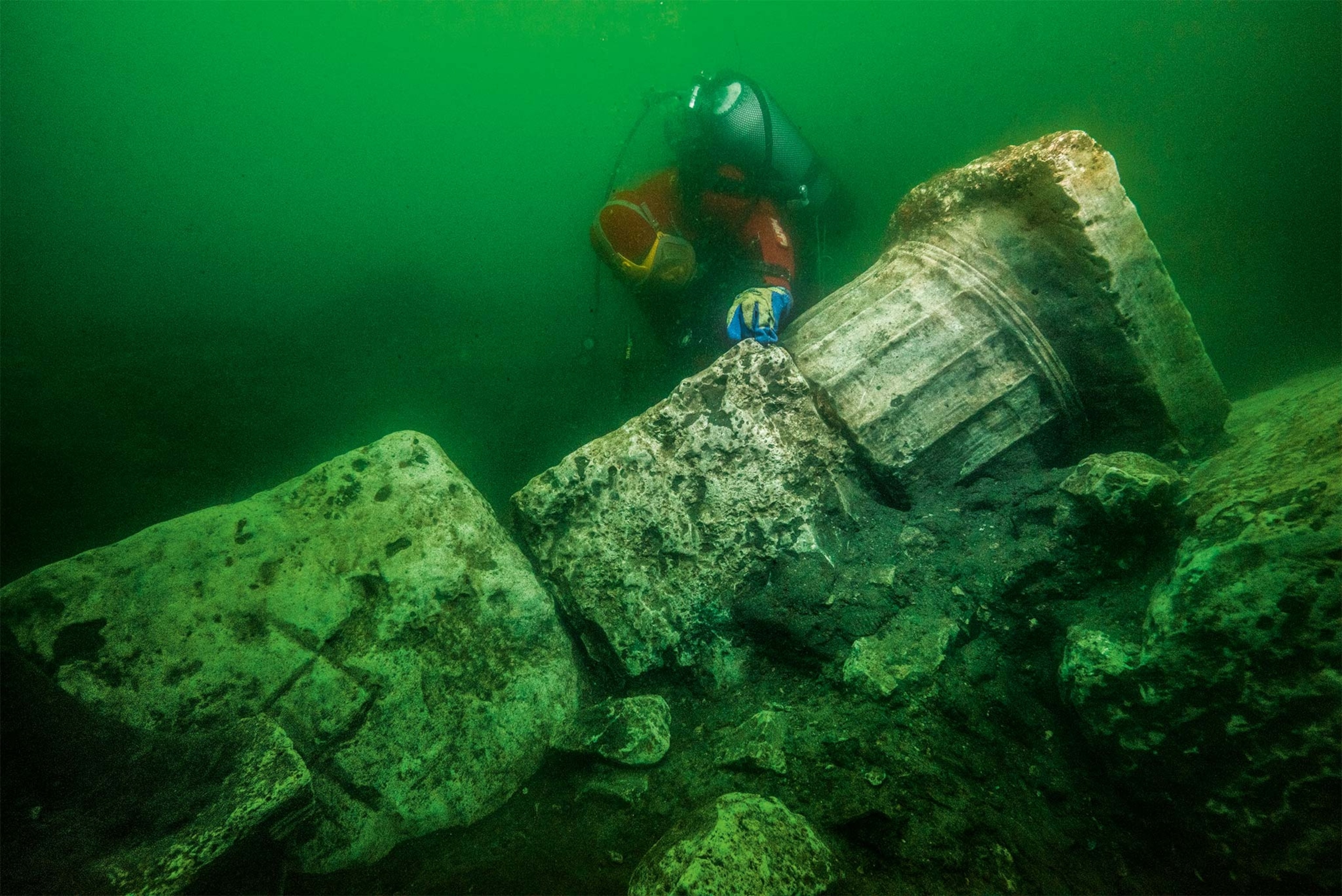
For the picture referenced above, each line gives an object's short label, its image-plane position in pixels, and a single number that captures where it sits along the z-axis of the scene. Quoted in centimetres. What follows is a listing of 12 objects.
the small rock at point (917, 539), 200
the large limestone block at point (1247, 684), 114
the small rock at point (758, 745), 161
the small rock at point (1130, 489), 166
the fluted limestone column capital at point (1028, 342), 205
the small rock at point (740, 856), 118
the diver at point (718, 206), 376
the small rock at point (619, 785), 171
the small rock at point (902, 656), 166
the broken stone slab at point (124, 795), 127
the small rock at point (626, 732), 179
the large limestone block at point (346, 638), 167
